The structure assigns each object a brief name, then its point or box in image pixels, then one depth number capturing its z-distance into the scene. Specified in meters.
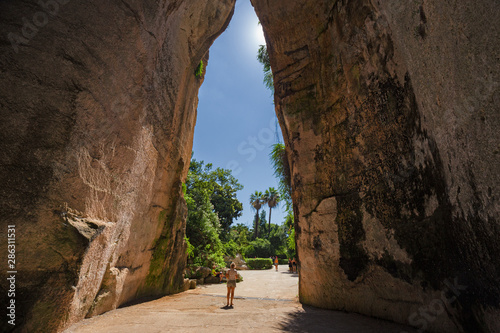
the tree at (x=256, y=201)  50.06
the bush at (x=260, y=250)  35.22
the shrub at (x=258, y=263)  27.94
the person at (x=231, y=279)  6.02
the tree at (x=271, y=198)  49.25
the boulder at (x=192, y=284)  10.17
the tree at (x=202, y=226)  13.19
